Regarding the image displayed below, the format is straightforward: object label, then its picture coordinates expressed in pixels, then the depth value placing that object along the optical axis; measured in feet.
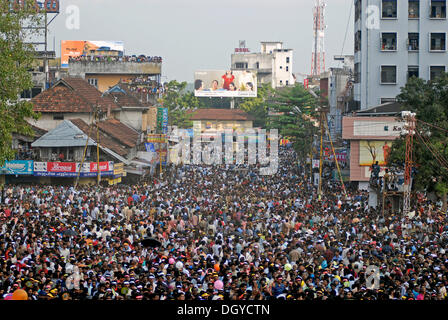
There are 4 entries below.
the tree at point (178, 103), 288.71
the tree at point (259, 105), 303.07
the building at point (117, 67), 218.79
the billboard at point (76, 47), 274.16
